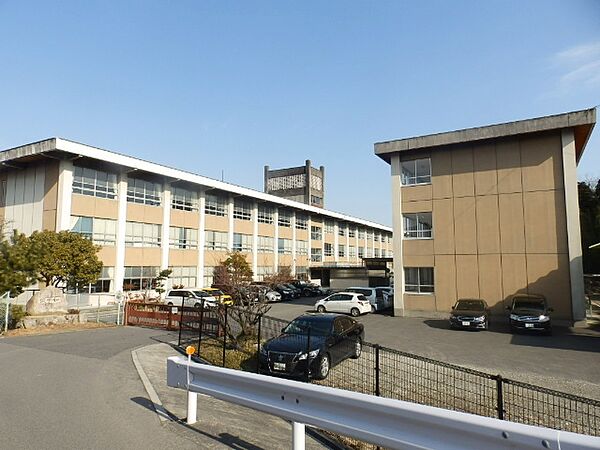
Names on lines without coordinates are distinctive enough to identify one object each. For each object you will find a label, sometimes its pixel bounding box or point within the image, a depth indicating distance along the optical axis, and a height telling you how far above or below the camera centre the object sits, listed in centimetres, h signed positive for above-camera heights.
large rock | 2133 -218
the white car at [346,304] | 2572 -272
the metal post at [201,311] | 1143 -145
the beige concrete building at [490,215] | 2114 +276
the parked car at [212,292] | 2949 -220
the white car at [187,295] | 2696 -240
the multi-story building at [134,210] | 3056 +465
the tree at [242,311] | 1305 -166
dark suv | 1808 -240
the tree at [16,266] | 1731 -18
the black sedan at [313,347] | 934 -212
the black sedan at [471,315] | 1908 -255
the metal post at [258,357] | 912 -220
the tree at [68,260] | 2300 +13
